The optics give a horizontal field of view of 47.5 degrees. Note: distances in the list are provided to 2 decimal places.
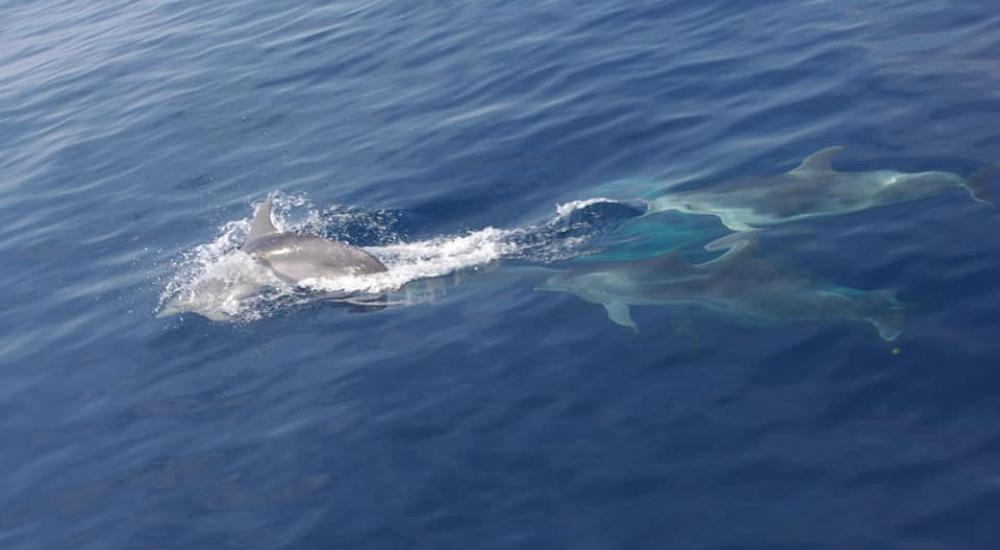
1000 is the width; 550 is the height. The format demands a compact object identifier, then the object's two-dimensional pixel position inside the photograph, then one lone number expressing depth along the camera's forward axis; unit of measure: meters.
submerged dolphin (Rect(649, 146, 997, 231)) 16.89
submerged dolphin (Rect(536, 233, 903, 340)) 14.48
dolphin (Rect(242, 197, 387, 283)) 17.56
